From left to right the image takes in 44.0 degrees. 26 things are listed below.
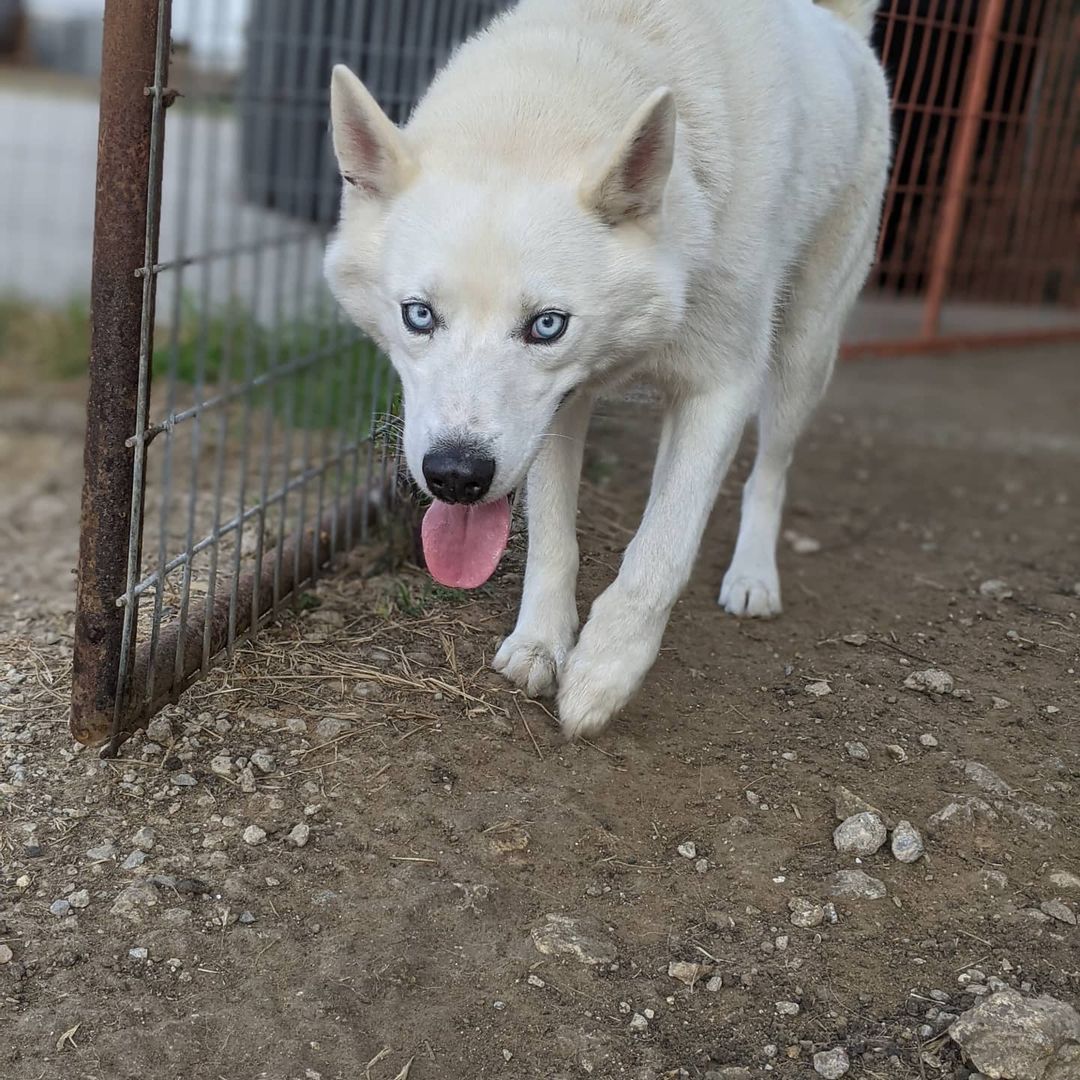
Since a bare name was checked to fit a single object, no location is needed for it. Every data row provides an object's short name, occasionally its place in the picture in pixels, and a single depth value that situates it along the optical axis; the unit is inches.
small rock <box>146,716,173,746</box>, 100.5
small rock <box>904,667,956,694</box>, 114.6
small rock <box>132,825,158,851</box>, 90.8
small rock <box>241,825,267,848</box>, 92.0
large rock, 73.9
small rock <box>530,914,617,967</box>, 84.0
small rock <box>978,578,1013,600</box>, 135.7
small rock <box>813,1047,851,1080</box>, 76.0
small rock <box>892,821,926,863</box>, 92.2
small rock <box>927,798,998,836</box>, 95.0
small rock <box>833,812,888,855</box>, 93.0
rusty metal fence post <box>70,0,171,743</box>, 86.7
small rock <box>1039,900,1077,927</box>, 87.2
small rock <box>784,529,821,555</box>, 152.6
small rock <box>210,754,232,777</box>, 97.9
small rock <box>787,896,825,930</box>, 87.1
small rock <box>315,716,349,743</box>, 102.0
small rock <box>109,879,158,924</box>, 85.1
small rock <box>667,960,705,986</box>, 82.7
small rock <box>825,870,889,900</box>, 89.4
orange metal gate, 238.2
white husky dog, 89.0
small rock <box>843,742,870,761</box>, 104.4
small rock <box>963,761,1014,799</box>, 99.1
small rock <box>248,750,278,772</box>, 98.6
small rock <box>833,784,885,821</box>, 96.1
